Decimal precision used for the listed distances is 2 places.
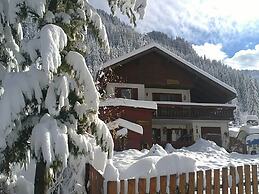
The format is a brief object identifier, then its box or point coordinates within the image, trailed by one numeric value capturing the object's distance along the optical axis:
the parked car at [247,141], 27.38
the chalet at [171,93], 28.91
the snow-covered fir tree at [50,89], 4.85
